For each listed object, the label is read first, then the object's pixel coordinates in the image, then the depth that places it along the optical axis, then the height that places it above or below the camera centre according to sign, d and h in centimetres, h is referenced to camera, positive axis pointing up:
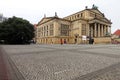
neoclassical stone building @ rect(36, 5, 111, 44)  3914 +669
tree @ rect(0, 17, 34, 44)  2748 +317
